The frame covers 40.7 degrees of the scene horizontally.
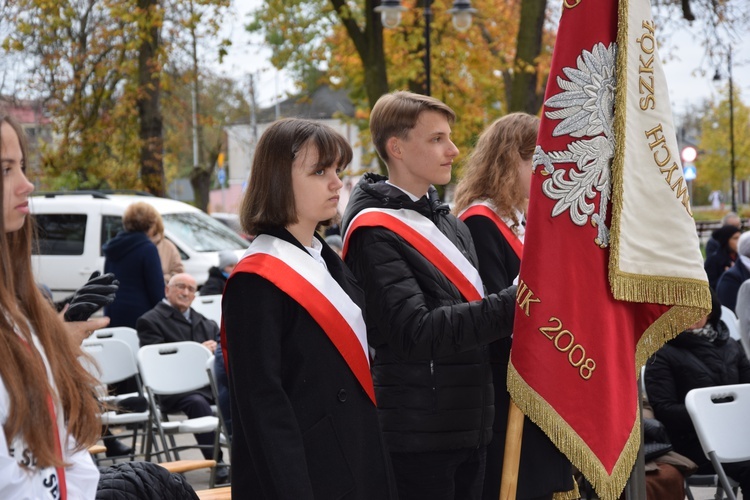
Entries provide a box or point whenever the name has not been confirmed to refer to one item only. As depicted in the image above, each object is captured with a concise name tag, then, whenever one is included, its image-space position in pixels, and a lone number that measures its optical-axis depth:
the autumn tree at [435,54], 14.51
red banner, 3.07
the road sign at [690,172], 27.55
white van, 13.35
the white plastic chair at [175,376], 6.72
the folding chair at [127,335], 7.70
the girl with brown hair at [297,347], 2.56
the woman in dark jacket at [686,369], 5.29
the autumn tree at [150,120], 16.00
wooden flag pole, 3.10
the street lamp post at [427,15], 12.48
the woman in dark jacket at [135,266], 8.59
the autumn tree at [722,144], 50.62
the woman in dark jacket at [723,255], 11.01
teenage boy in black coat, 3.07
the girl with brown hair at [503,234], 3.37
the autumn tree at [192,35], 13.69
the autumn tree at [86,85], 16.27
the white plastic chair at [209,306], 9.12
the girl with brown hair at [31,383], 1.82
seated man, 7.74
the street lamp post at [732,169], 32.27
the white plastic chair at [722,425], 4.61
